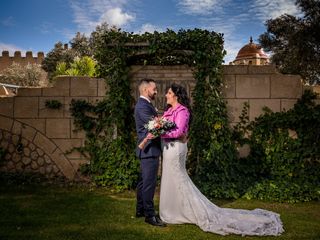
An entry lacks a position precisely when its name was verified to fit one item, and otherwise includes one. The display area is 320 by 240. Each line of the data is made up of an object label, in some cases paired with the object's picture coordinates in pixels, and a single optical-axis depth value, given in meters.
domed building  23.91
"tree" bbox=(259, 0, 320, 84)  10.57
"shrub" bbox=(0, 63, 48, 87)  22.95
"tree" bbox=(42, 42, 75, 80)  23.64
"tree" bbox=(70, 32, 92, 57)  23.26
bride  3.58
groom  3.64
